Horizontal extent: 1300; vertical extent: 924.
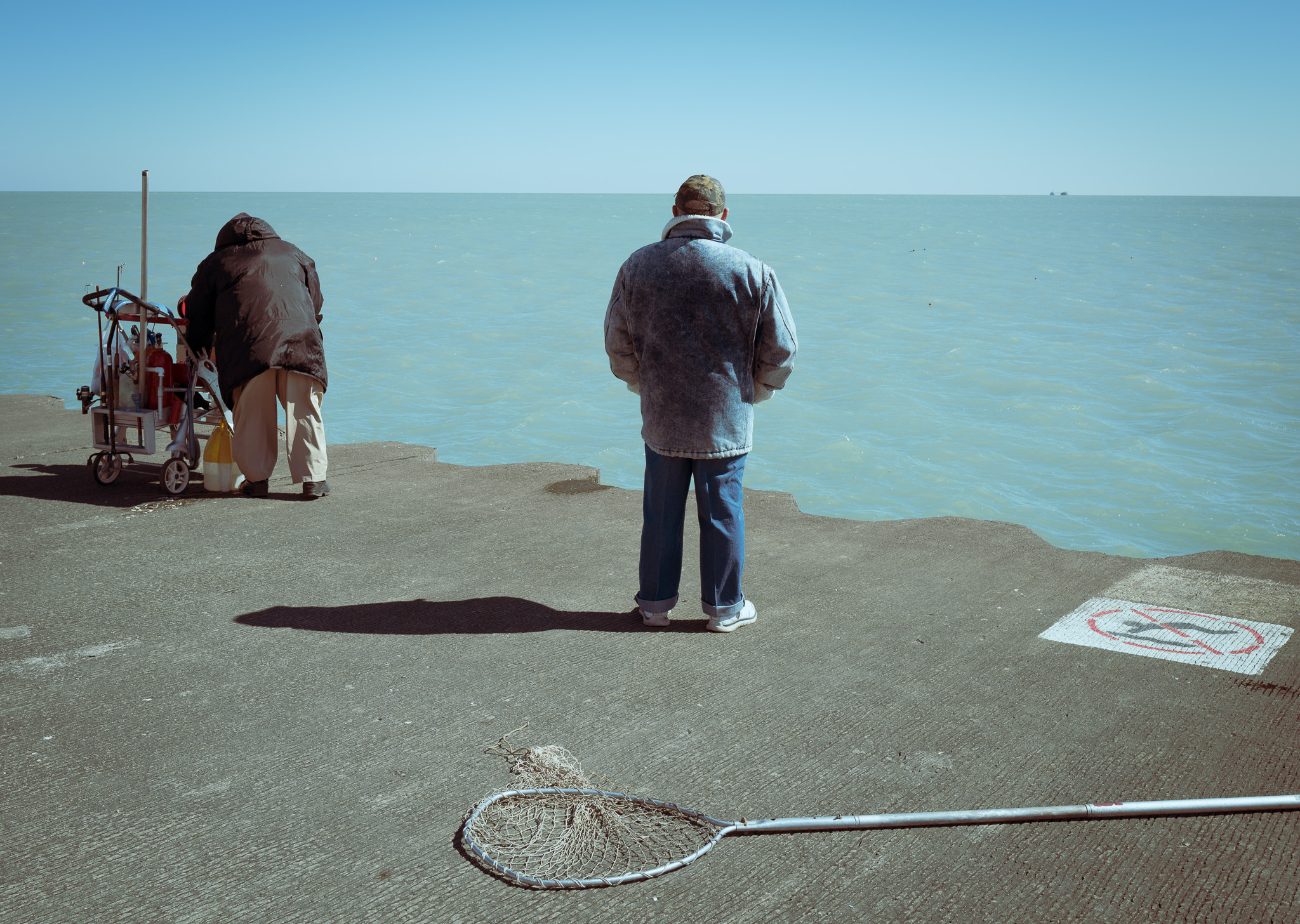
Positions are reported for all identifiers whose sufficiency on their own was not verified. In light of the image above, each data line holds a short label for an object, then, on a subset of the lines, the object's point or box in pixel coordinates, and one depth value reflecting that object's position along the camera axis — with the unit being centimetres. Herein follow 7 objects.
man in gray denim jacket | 446
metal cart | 712
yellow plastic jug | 716
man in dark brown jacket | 692
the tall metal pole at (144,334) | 707
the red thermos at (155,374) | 727
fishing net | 288
